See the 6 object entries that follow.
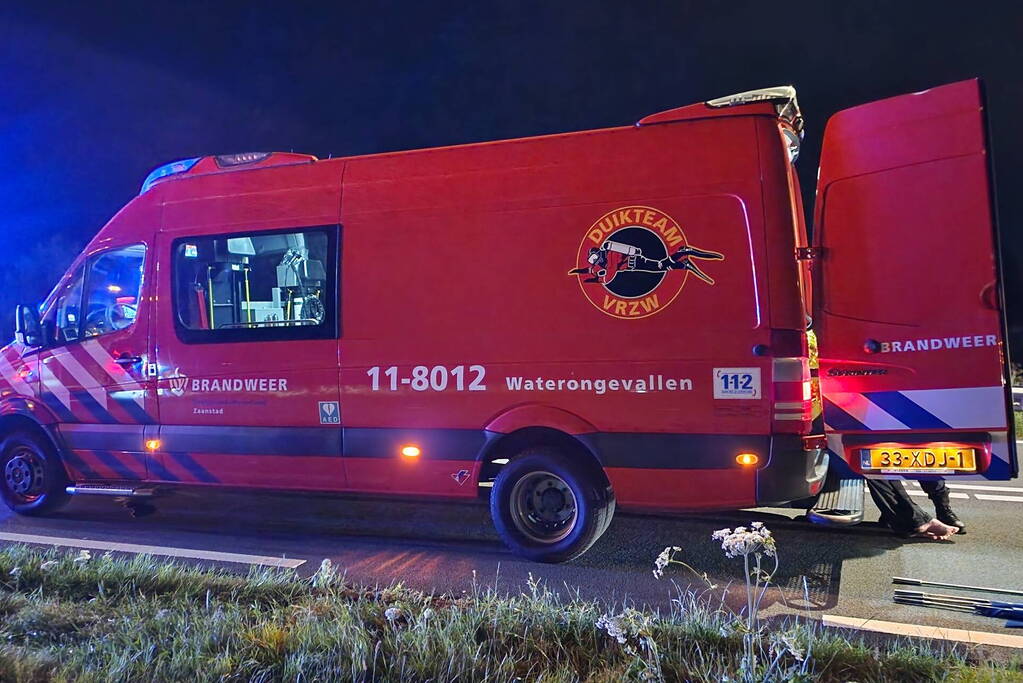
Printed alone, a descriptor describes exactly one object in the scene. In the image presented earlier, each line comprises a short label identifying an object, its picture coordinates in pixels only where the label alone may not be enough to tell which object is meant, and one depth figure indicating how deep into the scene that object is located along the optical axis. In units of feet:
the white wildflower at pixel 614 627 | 9.56
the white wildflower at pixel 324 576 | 13.53
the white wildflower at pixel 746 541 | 10.05
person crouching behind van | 17.29
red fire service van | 14.96
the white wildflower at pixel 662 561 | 10.78
